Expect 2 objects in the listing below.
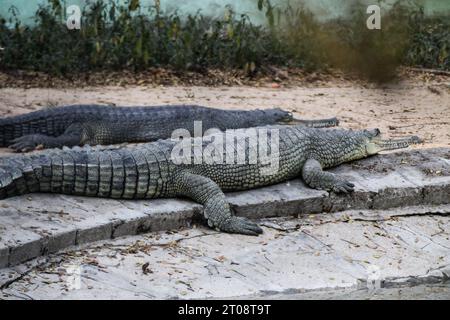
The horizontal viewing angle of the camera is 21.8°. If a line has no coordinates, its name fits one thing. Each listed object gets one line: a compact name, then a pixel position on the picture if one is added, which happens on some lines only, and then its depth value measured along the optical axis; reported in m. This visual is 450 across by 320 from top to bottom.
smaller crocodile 11.65
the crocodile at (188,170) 8.06
